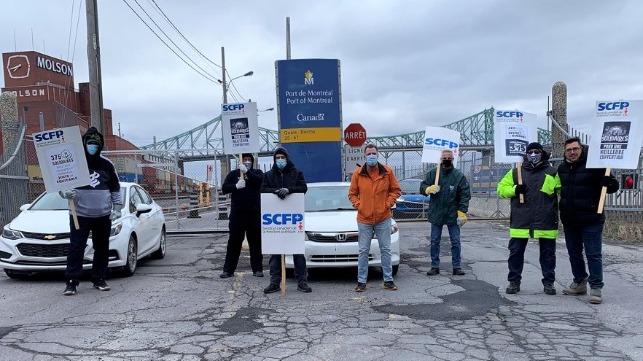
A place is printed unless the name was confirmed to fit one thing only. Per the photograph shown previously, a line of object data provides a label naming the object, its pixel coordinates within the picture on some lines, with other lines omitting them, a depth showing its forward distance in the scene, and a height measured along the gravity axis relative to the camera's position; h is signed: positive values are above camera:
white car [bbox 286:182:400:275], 7.21 -0.89
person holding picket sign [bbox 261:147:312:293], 6.76 -0.07
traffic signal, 11.61 -0.23
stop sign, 14.88 +1.12
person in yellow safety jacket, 6.34 -0.47
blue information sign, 11.20 +1.33
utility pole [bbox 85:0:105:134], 13.47 +2.93
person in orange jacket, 6.68 -0.37
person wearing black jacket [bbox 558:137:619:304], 6.04 -0.35
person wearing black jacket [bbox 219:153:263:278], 7.57 -0.46
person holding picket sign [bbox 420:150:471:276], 7.55 -0.39
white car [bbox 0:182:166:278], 7.20 -0.74
